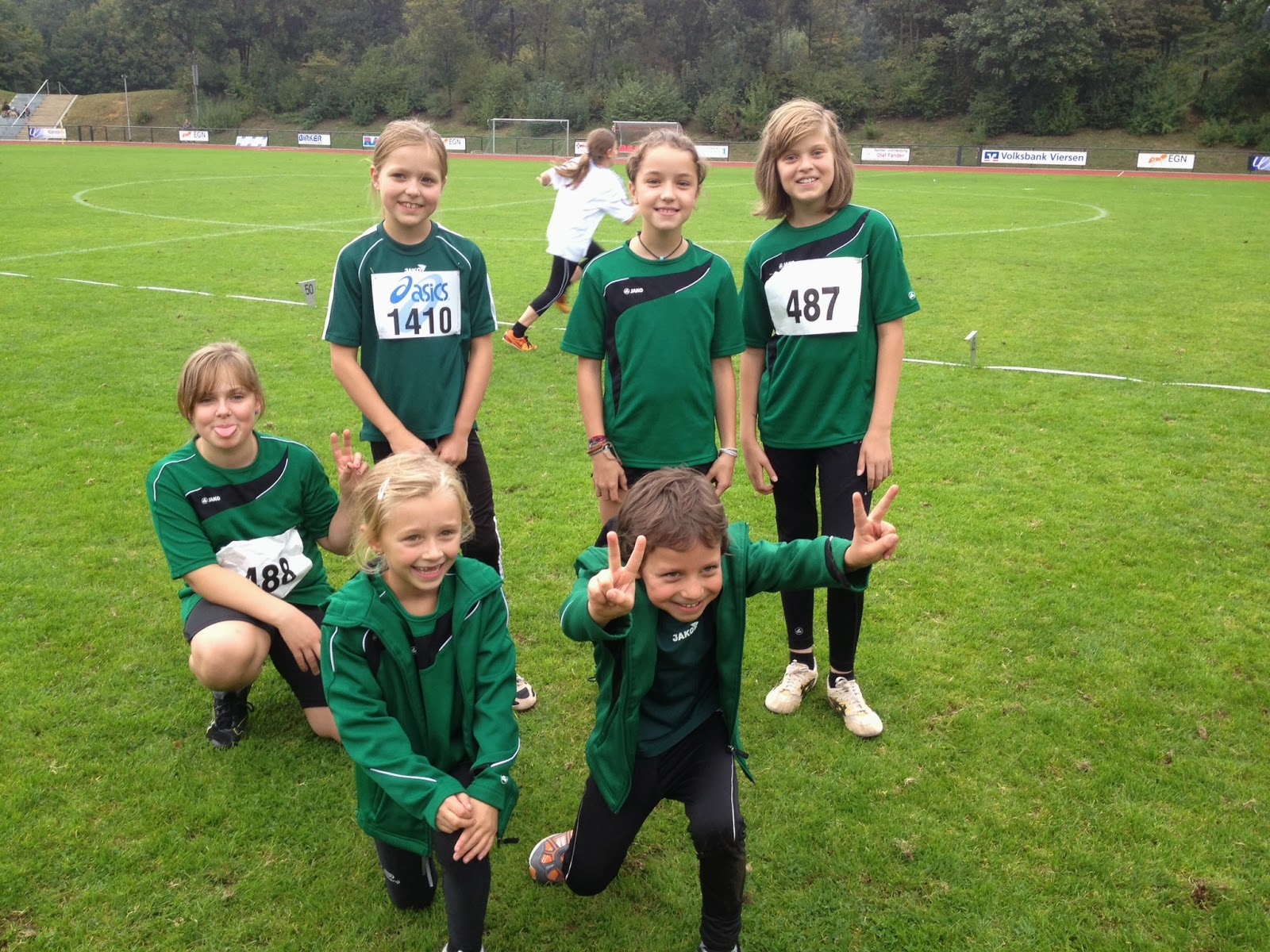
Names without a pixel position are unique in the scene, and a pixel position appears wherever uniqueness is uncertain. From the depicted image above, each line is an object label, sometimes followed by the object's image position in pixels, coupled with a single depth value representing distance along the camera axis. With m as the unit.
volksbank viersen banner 38.09
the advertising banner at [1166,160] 36.07
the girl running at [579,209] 9.45
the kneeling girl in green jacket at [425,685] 2.45
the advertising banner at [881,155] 41.50
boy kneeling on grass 2.37
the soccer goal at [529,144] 46.44
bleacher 65.50
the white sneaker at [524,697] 3.82
